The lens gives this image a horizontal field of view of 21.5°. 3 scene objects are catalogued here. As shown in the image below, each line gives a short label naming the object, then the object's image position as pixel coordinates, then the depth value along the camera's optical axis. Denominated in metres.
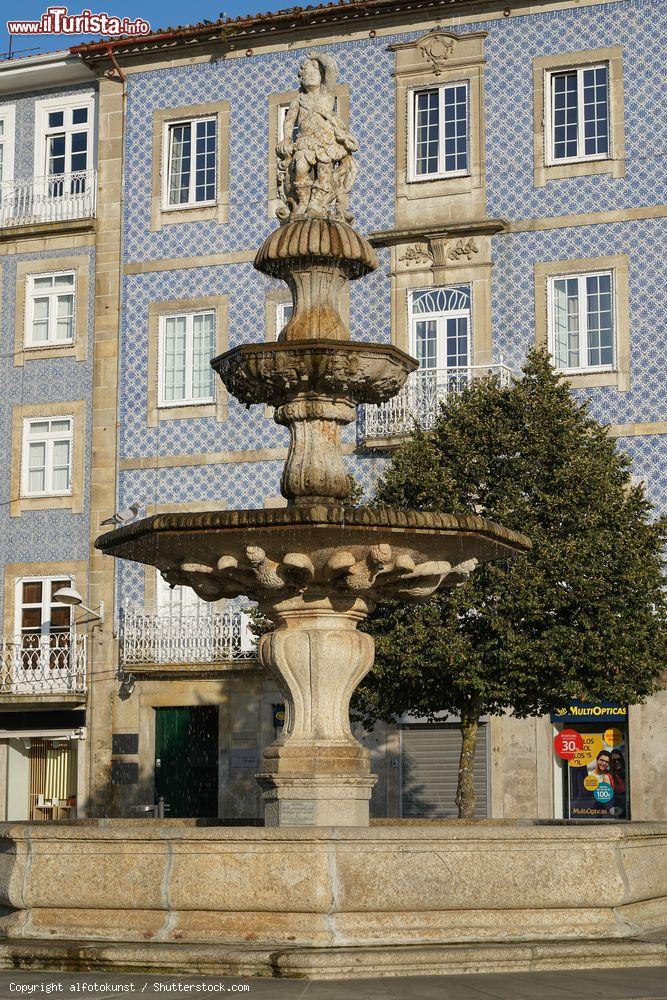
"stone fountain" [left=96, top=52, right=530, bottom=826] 12.77
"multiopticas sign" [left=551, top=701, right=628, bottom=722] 26.66
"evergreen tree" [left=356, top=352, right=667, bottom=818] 21.86
